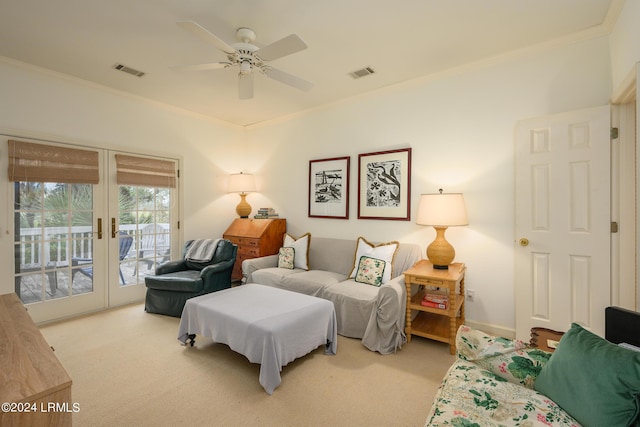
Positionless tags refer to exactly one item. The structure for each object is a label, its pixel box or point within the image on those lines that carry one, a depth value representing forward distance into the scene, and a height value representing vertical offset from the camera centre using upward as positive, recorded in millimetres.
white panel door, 2436 -65
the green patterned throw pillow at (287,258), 3998 -611
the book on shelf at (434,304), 2677 -839
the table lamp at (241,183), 4852 +497
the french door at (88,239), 3195 -319
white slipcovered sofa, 2643 -776
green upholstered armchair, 3428 -791
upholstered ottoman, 2074 -870
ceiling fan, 2039 +1225
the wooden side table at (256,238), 4398 -376
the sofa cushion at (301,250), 4021 -507
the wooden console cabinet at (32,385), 961 -605
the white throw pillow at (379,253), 3210 -450
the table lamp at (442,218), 2797 -44
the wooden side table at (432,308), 2594 -865
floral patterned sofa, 1021 -729
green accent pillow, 998 -619
